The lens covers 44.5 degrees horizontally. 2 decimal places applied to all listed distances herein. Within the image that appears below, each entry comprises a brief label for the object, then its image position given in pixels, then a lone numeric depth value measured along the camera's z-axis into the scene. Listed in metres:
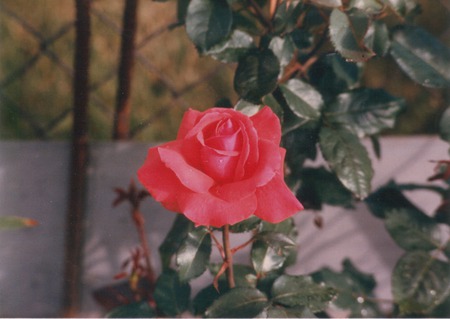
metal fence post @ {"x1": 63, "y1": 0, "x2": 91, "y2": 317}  0.92
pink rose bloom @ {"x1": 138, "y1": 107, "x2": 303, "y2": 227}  0.54
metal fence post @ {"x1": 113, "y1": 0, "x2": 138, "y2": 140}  0.95
